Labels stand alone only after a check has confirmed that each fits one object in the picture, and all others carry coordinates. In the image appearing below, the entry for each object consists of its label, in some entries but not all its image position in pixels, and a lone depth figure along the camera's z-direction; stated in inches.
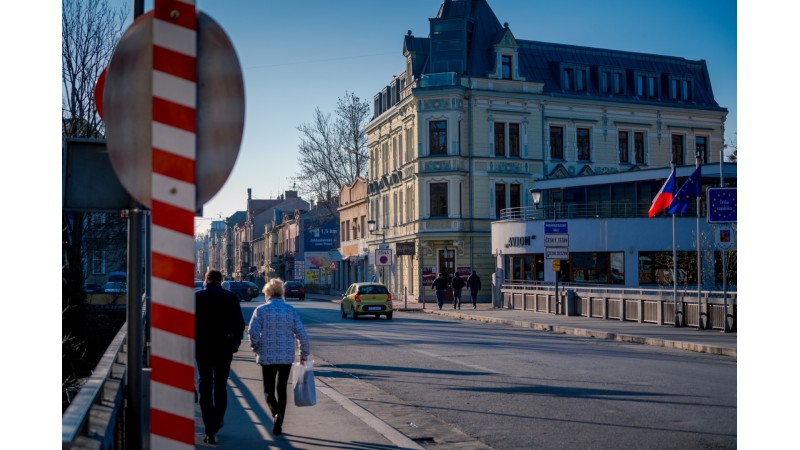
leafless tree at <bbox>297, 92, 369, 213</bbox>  2404.0
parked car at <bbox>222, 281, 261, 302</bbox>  2196.4
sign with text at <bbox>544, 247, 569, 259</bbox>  1186.0
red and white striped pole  116.0
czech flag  1020.5
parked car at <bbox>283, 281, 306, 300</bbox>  2310.5
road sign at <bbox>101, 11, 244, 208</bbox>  124.4
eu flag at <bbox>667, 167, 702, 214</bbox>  960.3
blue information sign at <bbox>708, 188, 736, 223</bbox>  809.5
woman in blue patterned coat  355.9
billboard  3289.9
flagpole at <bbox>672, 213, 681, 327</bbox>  940.7
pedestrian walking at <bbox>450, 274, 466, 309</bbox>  1573.6
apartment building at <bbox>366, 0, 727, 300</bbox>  1841.8
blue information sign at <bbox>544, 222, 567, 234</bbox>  1192.2
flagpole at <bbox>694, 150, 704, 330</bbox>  919.7
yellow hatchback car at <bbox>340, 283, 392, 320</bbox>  1302.9
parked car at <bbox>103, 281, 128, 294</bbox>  1210.9
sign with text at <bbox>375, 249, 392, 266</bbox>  1640.0
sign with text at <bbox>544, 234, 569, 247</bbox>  1184.8
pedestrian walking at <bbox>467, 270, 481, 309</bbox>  1566.2
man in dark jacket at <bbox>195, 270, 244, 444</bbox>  350.3
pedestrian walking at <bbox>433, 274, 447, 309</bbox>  1594.5
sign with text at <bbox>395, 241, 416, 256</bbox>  1572.3
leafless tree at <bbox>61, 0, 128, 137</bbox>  841.5
